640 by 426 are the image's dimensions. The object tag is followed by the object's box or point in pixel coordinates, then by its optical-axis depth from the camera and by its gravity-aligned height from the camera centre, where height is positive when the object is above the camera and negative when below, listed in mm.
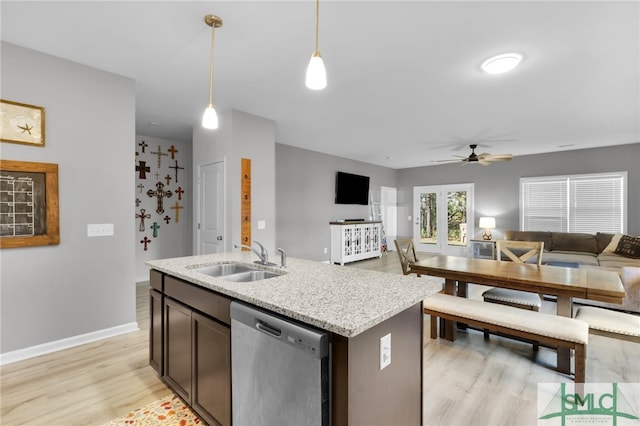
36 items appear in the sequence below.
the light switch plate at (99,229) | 2824 -173
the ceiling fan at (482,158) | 5155 +931
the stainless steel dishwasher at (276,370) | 1077 -638
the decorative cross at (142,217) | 5050 -95
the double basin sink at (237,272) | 2076 -438
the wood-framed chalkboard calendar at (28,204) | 2396 +61
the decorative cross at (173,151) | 5405 +1088
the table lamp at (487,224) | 7086 -314
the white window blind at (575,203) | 6059 +166
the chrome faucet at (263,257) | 2152 -333
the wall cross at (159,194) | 5237 +303
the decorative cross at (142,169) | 5008 +710
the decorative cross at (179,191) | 5528 +365
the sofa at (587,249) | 4633 -697
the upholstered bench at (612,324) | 2027 -806
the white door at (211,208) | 3957 +44
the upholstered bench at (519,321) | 1983 -822
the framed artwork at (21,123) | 2396 +724
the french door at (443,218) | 8031 -202
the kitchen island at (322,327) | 1074 -541
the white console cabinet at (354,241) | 6750 -709
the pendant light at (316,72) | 1574 +728
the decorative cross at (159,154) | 5254 +1005
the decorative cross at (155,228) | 5195 -290
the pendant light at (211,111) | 2094 +734
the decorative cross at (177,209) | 5508 +41
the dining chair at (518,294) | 2732 -813
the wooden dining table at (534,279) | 2234 -570
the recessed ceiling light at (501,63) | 2539 +1297
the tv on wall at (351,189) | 7176 +558
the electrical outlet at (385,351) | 1210 -574
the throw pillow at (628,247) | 4797 -595
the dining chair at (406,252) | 3732 -524
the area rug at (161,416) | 1796 -1260
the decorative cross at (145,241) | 5065 -505
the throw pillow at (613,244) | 5254 -597
